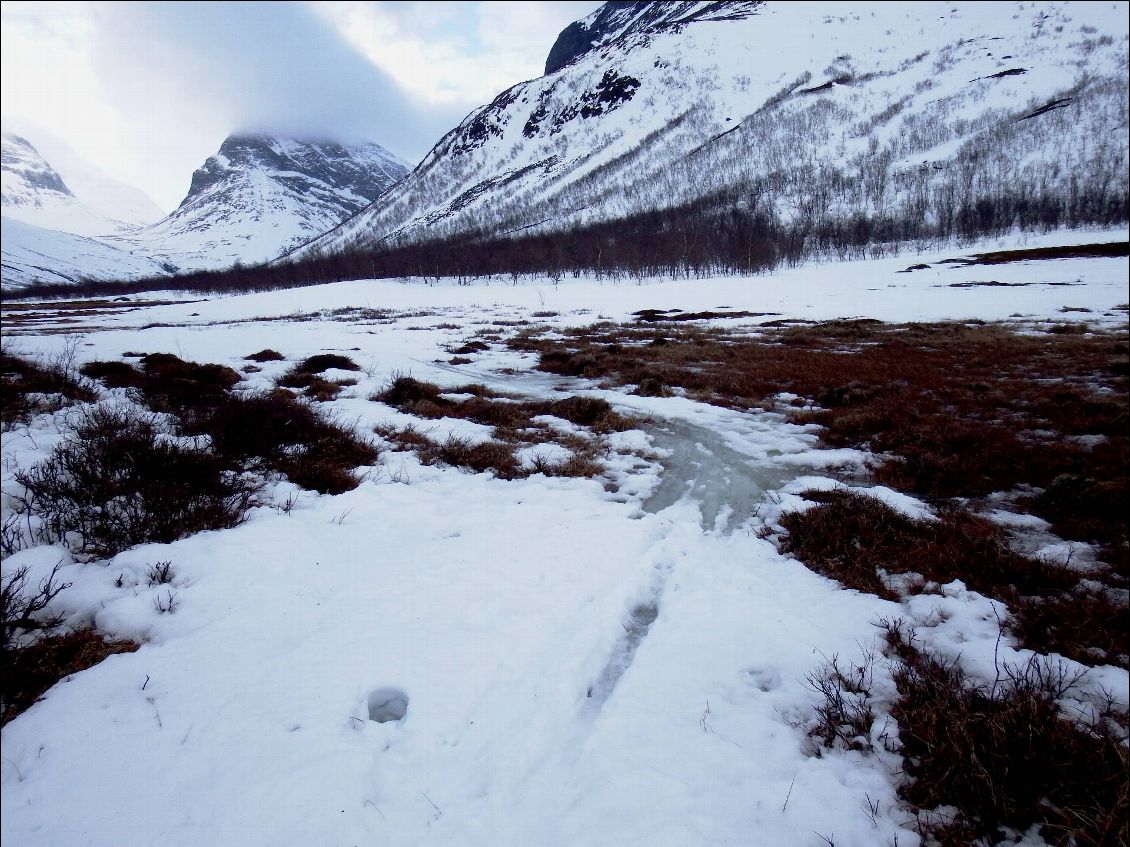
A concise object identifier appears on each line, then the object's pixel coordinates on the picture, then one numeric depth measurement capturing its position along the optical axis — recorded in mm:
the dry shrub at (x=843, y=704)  3270
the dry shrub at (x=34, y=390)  8304
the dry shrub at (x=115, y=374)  10945
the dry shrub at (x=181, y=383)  9656
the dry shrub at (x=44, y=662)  3074
